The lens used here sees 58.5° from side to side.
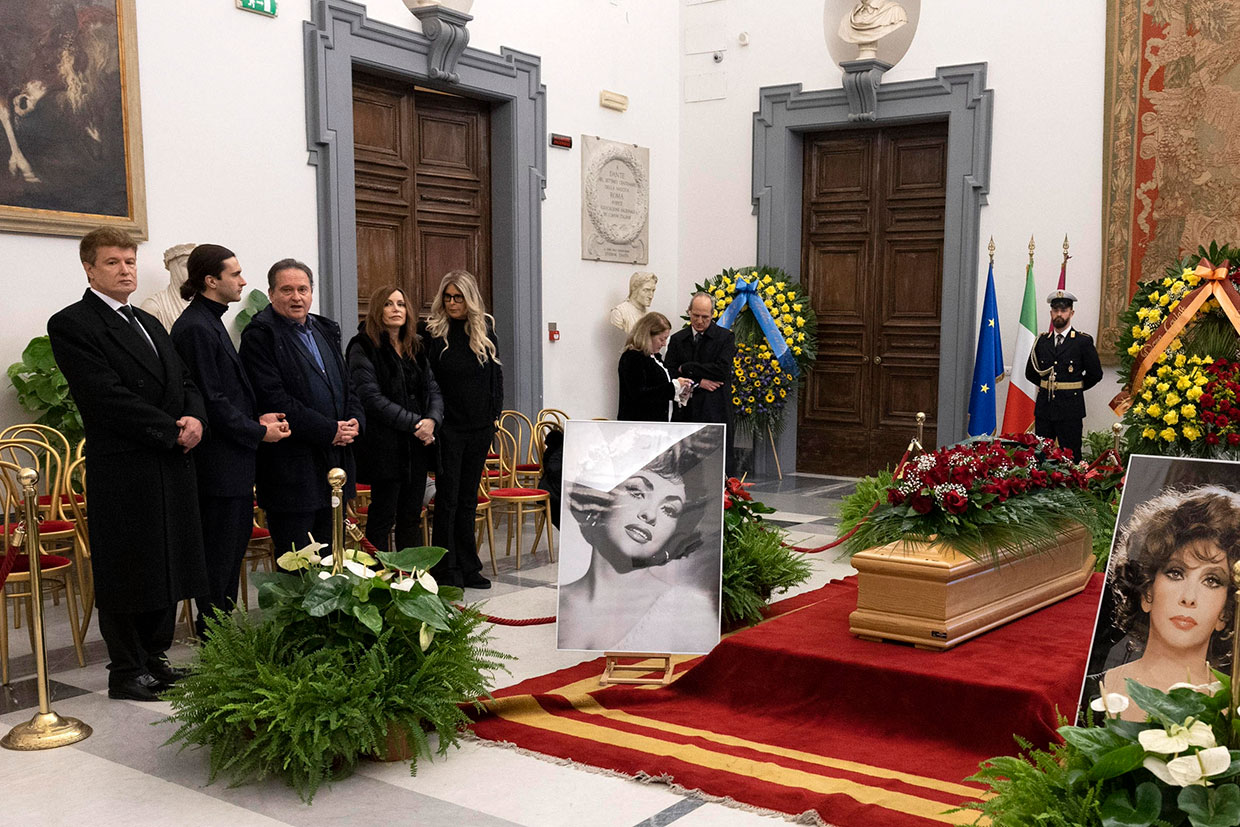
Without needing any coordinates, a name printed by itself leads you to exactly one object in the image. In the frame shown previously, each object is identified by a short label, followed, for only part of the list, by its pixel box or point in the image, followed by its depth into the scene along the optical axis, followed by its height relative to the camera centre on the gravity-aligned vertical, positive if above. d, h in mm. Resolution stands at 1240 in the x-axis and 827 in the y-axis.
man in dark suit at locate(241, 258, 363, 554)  4441 -312
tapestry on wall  7879 +1339
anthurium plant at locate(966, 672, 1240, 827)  1833 -778
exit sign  6507 +1892
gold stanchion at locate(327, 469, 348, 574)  3309 -603
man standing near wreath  7230 -262
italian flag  8422 -357
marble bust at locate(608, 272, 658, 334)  9242 +197
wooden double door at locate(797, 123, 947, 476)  9422 +306
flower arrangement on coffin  3953 -662
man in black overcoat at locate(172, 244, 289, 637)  4176 -369
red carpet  3139 -1297
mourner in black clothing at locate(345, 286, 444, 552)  5062 -406
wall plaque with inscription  9195 +1049
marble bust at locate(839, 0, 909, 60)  8836 +2413
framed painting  5488 +1068
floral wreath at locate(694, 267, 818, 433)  9438 -184
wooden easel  4066 -1310
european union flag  8656 -380
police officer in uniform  7930 -399
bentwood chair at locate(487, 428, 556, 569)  6207 -991
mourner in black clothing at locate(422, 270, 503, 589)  5422 -294
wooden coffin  3777 -964
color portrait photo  2383 -574
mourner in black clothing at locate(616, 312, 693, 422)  7113 -343
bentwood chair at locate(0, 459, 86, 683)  4156 -961
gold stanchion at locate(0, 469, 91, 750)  3500 -1251
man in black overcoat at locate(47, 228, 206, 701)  3754 -407
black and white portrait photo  3996 -795
